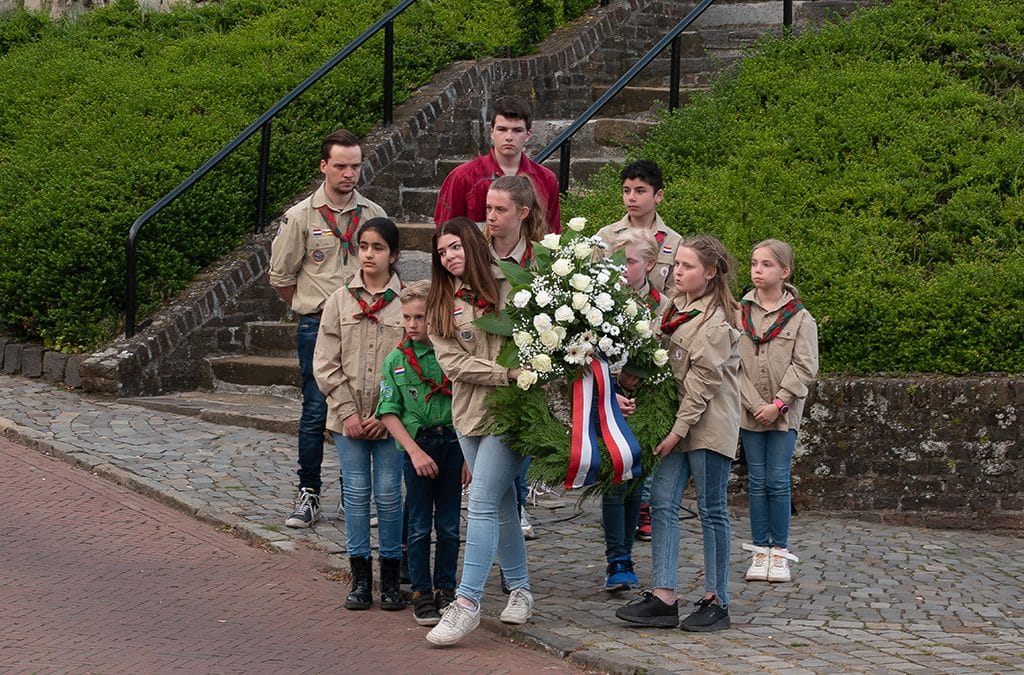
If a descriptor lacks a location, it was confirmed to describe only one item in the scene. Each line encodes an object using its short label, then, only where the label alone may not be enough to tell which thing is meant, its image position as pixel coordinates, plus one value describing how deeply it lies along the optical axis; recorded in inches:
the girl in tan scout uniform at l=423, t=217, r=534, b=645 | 522.3
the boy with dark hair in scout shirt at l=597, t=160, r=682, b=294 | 631.8
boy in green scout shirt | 549.0
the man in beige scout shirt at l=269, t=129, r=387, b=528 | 674.2
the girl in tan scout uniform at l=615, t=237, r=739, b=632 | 537.6
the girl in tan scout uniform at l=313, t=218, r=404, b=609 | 567.2
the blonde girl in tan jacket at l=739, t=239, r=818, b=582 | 608.7
